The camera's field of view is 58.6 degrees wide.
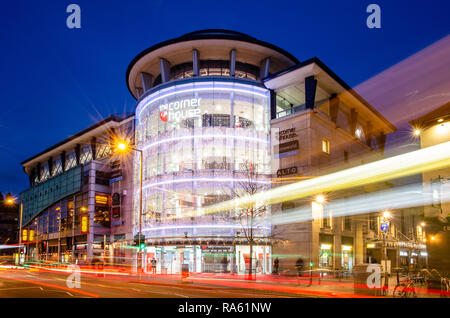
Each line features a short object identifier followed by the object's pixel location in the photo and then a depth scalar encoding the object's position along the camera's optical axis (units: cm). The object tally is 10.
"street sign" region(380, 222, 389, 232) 3200
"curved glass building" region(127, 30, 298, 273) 4347
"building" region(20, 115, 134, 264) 5928
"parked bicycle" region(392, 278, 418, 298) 1902
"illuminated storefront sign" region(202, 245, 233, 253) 4234
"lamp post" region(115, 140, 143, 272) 2672
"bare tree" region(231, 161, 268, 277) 4195
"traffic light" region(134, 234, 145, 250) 2958
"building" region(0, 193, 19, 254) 11621
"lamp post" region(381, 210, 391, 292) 2033
